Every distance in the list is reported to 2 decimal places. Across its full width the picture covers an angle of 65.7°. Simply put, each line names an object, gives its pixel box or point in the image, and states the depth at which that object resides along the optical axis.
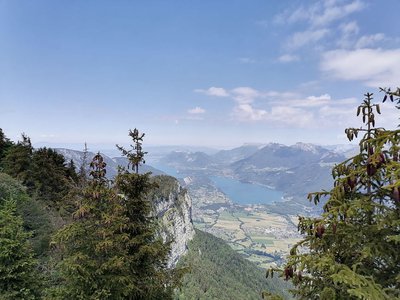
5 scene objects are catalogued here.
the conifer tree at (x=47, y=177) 40.75
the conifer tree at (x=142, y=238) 12.27
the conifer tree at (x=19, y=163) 38.79
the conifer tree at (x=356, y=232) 5.53
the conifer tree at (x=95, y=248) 11.45
